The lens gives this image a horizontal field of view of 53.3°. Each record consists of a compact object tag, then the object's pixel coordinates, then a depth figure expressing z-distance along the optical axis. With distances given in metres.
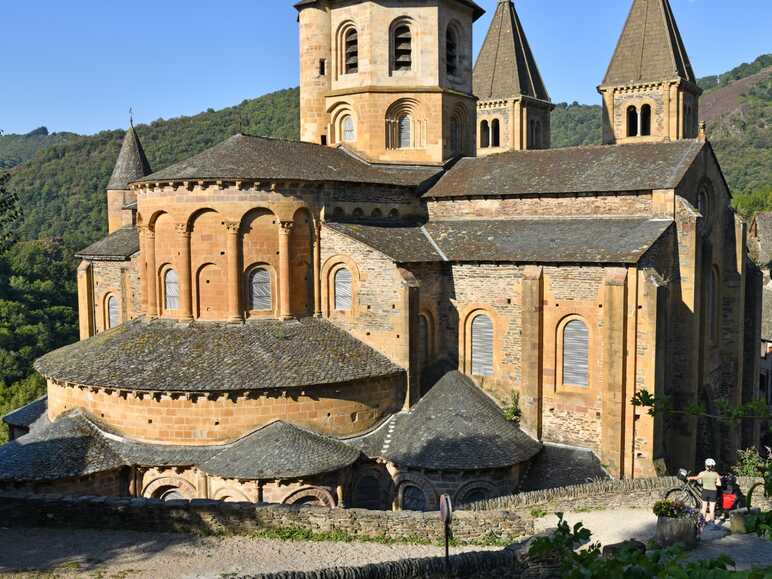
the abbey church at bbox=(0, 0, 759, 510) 22.14
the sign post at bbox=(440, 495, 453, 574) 12.86
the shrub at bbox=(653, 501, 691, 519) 14.57
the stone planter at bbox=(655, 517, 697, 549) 12.18
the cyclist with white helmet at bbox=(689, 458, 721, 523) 15.66
